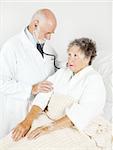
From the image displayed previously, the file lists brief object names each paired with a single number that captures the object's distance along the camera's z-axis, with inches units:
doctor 40.5
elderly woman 34.7
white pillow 41.8
